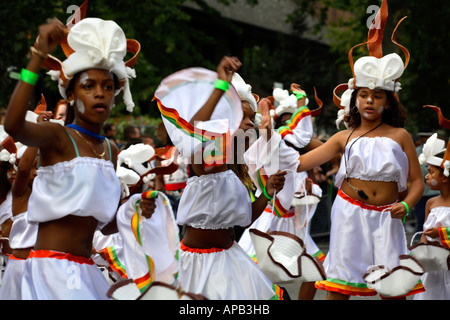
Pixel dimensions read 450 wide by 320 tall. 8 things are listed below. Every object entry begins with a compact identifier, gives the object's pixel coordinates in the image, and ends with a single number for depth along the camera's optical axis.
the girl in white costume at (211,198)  4.30
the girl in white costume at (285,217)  8.26
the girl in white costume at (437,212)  6.27
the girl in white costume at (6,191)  6.12
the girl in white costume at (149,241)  3.86
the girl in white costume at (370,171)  5.68
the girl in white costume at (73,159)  3.62
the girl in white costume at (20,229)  4.32
